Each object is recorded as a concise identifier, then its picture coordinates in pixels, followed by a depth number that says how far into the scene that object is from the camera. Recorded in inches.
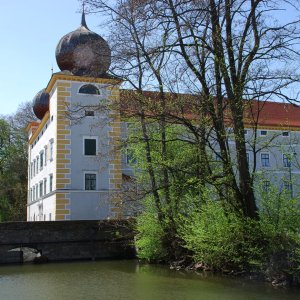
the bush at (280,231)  552.6
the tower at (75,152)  1218.6
